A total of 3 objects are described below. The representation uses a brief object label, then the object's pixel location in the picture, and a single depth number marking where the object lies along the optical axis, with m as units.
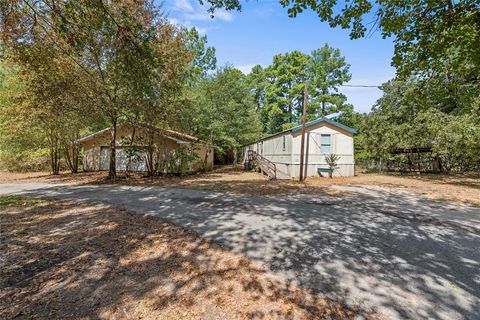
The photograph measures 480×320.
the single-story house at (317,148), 16.69
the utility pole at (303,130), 14.06
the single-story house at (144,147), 15.50
